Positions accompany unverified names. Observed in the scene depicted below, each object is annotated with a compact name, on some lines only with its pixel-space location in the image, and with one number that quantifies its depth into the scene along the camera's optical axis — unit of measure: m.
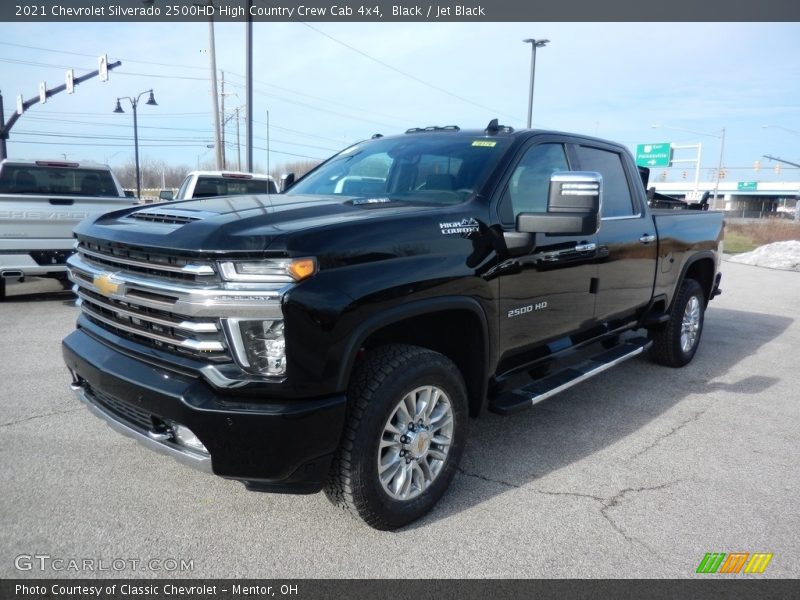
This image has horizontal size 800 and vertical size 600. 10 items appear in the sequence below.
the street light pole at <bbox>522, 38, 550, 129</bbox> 22.70
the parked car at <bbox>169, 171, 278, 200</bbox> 10.33
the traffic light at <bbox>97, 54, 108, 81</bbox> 19.84
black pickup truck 2.42
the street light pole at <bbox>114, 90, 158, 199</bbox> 28.47
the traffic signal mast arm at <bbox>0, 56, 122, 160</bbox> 19.94
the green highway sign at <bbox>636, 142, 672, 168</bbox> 42.22
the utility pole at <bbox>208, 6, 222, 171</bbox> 17.55
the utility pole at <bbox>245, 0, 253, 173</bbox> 15.77
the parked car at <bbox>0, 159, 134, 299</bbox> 7.52
